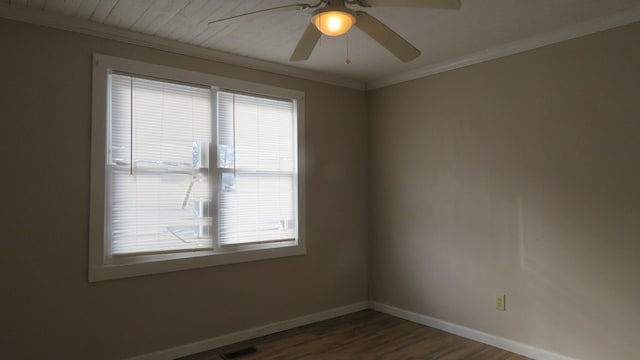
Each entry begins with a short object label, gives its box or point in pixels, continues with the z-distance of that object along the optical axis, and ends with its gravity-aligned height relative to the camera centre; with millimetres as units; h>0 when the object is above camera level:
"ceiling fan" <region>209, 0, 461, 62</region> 1858 +843
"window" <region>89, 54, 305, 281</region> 3043 +213
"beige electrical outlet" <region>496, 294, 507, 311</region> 3463 -926
